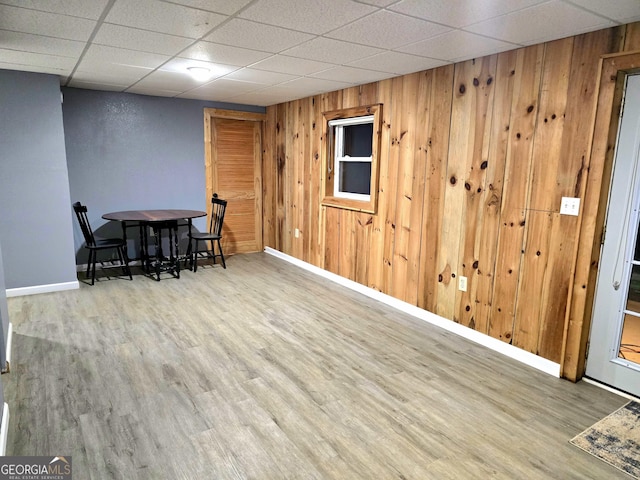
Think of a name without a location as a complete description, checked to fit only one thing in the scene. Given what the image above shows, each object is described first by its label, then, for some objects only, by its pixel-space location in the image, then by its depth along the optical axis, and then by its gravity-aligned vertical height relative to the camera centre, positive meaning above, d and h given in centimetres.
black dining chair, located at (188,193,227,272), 539 -91
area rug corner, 203 -140
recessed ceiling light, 373 +89
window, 445 +13
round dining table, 481 -71
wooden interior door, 599 -5
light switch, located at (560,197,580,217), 267 -20
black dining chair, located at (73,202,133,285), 464 -90
